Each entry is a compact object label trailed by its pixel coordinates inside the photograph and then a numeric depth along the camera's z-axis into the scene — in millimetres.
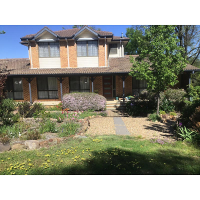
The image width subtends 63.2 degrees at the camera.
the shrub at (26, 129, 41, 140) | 6218
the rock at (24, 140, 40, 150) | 5422
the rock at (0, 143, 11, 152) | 5244
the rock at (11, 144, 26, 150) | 5430
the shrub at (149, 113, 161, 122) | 10136
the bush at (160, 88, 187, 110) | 12073
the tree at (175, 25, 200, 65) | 23734
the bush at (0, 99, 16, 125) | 7880
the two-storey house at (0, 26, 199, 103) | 14874
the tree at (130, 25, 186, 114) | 9234
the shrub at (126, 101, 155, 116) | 11898
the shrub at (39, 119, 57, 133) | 7301
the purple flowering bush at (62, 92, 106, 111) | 12438
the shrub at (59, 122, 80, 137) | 7020
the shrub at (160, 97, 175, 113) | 11691
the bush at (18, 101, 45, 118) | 10141
